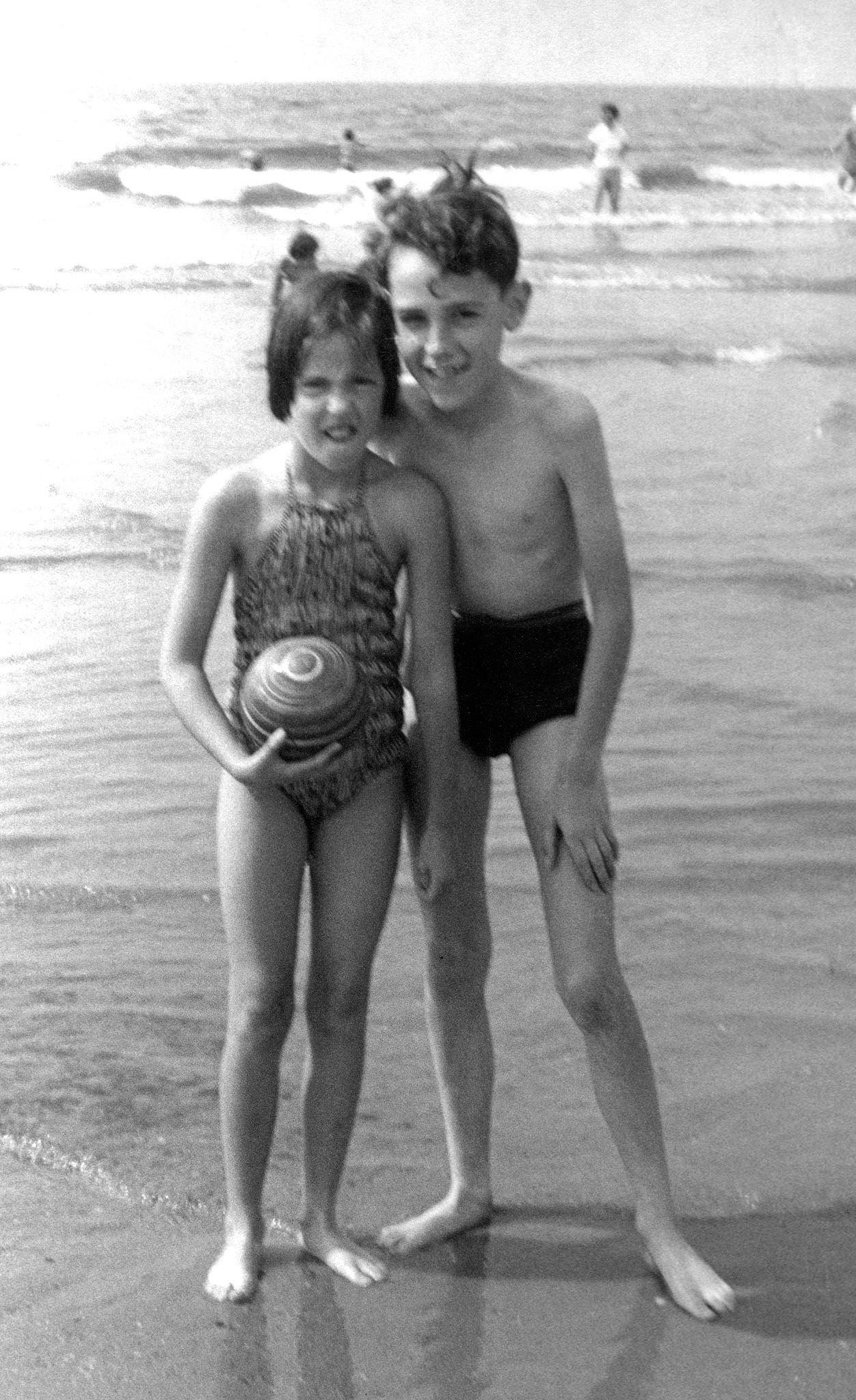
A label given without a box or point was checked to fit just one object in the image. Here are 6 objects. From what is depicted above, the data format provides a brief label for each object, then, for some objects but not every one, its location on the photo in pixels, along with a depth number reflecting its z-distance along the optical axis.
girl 3.46
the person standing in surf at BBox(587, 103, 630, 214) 28.33
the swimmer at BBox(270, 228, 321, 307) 8.66
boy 3.51
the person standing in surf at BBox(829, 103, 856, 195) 28.86
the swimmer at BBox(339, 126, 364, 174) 34.72
